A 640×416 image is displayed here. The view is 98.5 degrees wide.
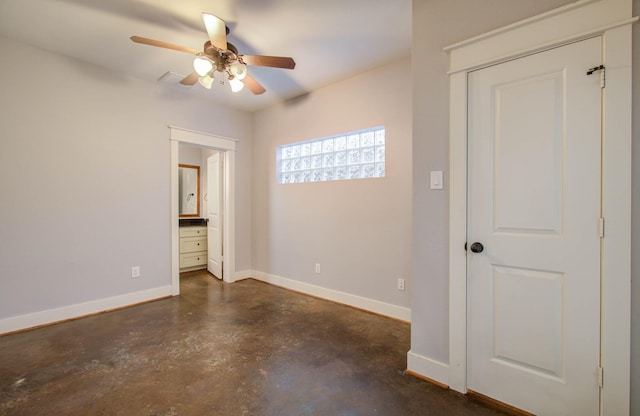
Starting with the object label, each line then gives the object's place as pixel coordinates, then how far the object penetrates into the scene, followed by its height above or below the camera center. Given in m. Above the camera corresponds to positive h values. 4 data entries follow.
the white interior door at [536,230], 1.36 -0.14
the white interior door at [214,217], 4.31 -0.19
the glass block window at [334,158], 3.11 +0.60
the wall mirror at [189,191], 5.18 +0.27
